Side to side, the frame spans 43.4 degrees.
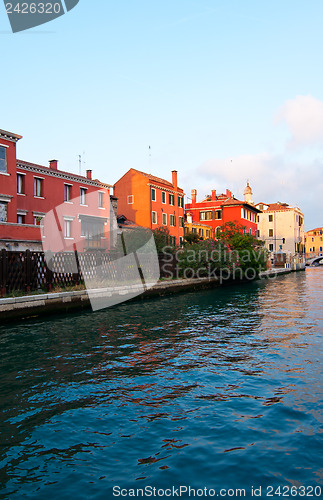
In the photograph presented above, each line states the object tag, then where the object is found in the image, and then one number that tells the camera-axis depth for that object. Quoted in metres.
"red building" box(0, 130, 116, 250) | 21.56
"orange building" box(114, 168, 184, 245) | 43.66
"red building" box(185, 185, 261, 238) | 56.41
